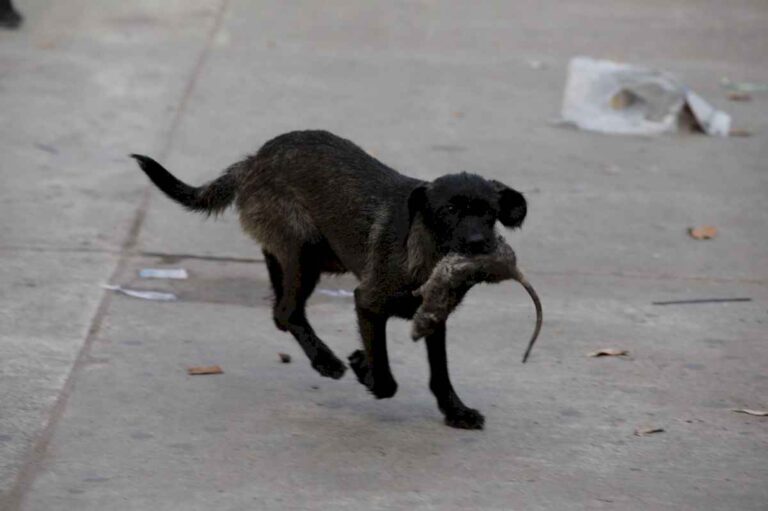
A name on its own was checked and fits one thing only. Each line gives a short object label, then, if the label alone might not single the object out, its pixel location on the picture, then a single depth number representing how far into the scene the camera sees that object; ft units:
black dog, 31.53
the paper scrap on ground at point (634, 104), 61.00
